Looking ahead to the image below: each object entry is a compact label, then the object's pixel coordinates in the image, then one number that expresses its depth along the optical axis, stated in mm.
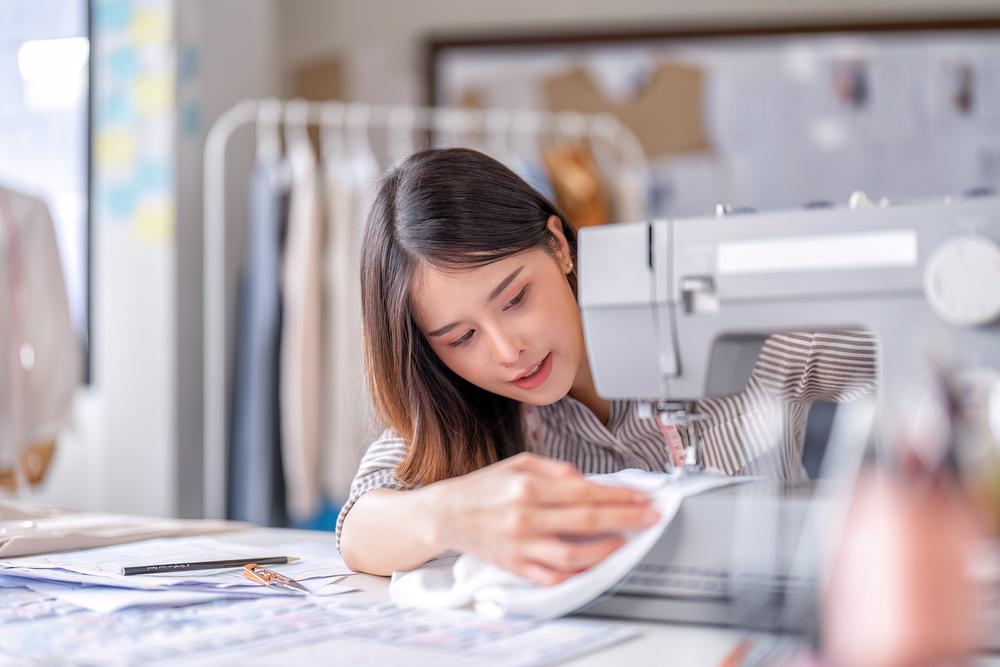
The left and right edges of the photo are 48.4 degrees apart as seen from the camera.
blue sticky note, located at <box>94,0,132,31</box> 2945
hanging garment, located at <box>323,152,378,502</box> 2768
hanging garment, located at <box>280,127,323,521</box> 2750
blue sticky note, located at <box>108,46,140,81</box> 2938
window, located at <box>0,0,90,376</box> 2846
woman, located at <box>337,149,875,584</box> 1237
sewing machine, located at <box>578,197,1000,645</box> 888
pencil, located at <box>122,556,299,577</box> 1062
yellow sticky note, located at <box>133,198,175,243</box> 2896
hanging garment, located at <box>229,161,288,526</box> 2783
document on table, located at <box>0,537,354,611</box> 971
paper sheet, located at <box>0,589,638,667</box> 759
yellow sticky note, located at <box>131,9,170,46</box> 2926
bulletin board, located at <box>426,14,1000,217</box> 3363
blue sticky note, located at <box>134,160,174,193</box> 2900
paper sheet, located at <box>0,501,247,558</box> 1229
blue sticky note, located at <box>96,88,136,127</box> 2934
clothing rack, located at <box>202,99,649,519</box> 2832
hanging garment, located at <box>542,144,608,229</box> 3113
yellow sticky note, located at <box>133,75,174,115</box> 2920
